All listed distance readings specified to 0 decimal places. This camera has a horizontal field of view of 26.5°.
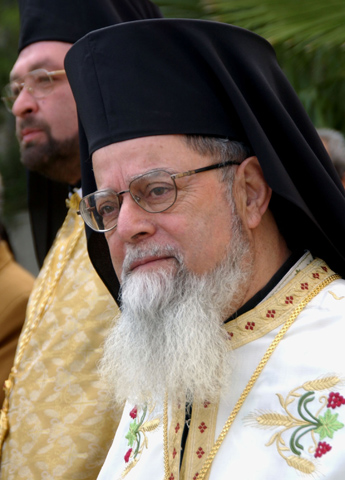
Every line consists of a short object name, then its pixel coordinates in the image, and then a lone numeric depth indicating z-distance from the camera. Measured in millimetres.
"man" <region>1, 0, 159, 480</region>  3152
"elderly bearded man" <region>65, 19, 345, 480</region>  2281
